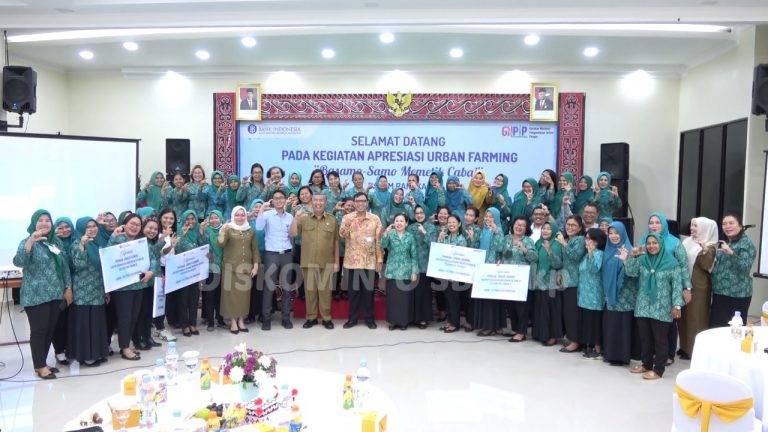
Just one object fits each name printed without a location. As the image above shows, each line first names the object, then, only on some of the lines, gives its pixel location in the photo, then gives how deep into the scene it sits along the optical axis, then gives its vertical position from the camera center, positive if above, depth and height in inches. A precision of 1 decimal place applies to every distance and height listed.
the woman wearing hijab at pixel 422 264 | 231.8 -32.3
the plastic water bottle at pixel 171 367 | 116.5 -39.4
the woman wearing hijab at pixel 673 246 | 174.9 -17.1
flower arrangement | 104.3 -35.3
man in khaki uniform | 233.5 -28.7
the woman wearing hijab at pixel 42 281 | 167.6 -31.1
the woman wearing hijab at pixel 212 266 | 225.3 -33.5
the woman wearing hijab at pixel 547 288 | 208.2 -37.6
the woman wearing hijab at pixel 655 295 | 173.0 -32.6
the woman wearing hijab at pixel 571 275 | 199.9 -31.2
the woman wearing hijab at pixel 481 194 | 268.5 -1.7
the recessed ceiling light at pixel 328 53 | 300.4 +75.8
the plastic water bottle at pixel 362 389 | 102.4 -38.2
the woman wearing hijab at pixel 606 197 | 281.6 -2.2
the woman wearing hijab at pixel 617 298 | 185.5 -36.1
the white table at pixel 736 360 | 120.5 -38.4
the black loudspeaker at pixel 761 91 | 210.2 +40.5
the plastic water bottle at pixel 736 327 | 138.6 -33.7
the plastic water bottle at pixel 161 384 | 105.6 -39.8
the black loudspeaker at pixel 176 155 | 335.9 +18.2
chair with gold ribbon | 103.6 -40.0
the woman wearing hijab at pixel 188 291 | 215.6 -43.2
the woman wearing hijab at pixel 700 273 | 187.7 -27.5
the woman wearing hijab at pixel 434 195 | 259.4 -2.6
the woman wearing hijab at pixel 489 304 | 221.3 -47.3
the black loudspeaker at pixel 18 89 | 237.6 +40.6
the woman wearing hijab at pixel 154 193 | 298.8 -5.0
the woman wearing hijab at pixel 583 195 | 287.4 -1.4
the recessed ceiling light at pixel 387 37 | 264.1 +75.3
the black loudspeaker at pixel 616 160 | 314.8 +19.3
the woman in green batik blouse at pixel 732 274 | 181.0 -26.9
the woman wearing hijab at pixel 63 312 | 176.4 -44.0
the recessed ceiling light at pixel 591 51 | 292.2 +77.0
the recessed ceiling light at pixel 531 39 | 269.0 +76.2
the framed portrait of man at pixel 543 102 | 333.1 +54.8
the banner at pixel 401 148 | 337.1 +25.6
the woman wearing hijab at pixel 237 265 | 223.3 -33.0
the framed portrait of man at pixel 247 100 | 344.2 +54.2
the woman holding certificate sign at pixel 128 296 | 187.3 -39.2
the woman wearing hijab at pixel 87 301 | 177.3 -39.1
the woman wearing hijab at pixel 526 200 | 264.7 -4.4
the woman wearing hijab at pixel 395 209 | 249.4 -9.4
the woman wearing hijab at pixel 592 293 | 192.1 -35.8
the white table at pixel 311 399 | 97.7 -42.1
